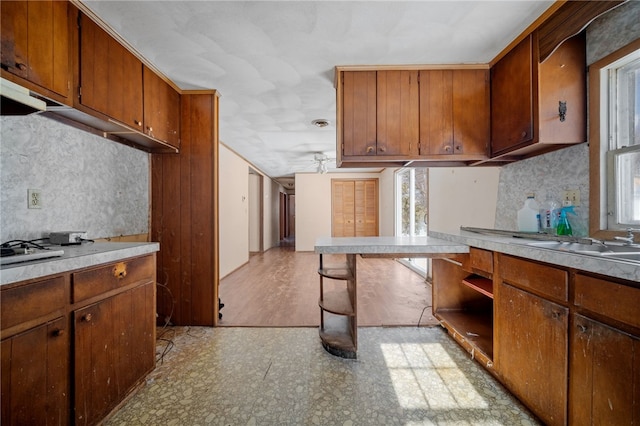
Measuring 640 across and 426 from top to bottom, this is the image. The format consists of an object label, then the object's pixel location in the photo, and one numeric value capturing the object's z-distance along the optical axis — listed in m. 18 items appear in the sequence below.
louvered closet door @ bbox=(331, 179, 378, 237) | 7.35
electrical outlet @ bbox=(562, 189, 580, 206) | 1.64
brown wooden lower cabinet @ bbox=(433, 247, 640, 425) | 0.94
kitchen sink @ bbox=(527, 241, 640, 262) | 1.14
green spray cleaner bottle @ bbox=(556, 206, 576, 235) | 1.65
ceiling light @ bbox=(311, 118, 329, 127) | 3.28
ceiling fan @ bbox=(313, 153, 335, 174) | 5.14
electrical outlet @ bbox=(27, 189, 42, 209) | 1.49
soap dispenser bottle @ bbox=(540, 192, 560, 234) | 1.75
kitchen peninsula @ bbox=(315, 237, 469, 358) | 1.87
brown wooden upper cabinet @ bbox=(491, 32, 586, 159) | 1.60
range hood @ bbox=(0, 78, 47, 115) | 1.03
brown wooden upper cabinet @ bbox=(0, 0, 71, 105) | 1.16
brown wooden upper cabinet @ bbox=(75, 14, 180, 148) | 1.54
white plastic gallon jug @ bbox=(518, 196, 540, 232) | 1.91
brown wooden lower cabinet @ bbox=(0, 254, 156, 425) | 0.97
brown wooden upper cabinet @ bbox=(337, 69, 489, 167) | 2.17
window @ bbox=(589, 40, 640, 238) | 1.41
